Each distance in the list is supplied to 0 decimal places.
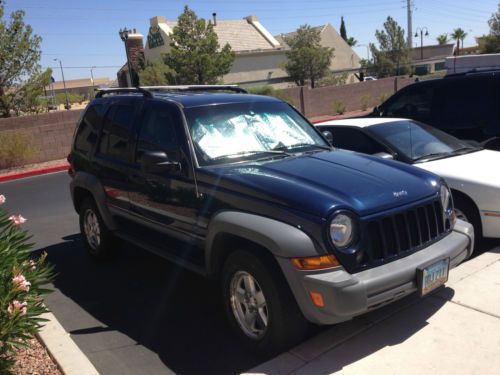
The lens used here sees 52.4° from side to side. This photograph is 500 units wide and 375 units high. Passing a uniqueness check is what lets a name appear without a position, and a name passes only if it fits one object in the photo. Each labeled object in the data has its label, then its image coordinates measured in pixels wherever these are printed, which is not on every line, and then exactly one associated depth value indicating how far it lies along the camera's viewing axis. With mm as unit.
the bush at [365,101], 29059
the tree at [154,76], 32281
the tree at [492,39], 39716
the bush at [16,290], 3105
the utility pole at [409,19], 62922
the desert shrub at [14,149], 15891
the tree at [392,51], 48938
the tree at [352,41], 102762
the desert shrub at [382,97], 29841
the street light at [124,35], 22989
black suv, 7305
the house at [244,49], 48500
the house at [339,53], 56497
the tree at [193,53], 29141
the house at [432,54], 62478
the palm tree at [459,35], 95812
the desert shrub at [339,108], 27438
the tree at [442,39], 104462
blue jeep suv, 3359
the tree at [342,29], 87250
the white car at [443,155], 5312
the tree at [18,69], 17516
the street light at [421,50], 80000
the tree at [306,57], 42312
